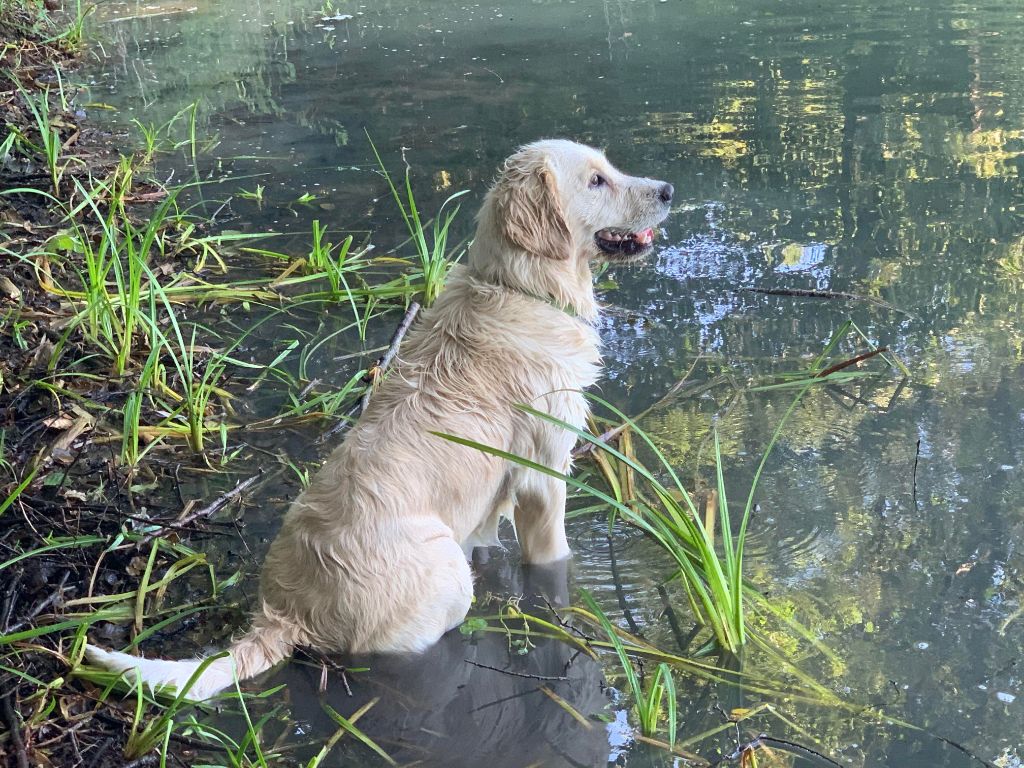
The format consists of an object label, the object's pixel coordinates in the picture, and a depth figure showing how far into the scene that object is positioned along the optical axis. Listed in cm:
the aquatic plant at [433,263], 561
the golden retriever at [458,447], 313
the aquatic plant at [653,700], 282
